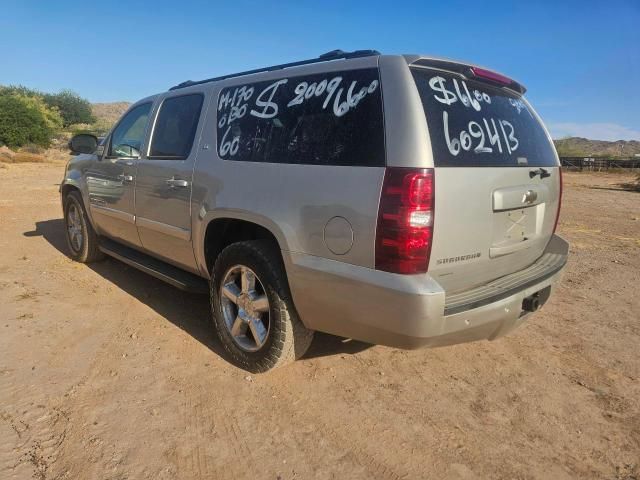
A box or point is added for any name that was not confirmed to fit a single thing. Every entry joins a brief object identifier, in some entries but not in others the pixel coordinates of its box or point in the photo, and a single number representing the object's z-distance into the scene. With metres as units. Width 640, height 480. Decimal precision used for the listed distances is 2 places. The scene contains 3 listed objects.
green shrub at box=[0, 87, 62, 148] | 34.38
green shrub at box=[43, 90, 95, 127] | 57.66
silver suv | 2.42
